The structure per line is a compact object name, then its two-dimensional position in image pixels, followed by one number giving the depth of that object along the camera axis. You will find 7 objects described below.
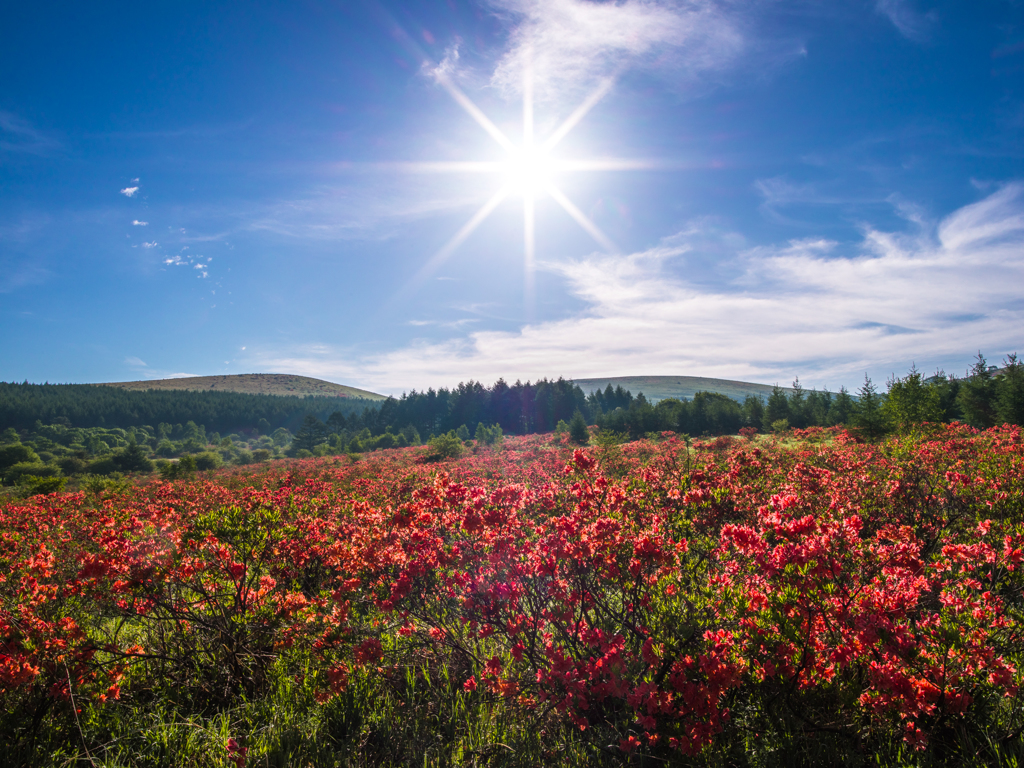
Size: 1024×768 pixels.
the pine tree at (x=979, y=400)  28.14
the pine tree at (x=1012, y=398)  24.97
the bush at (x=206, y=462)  31.78
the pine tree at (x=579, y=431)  30.88
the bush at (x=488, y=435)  36.00
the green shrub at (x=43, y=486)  15.66
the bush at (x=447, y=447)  24.96
